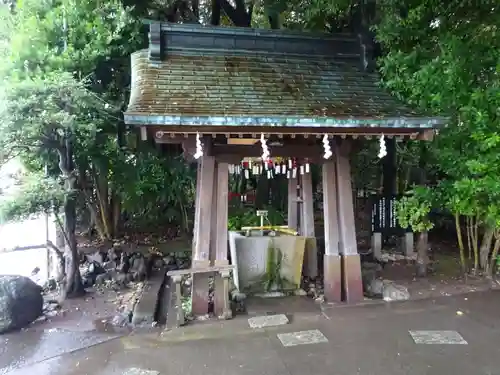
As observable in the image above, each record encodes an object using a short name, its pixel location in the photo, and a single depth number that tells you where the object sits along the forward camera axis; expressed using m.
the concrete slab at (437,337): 4.66
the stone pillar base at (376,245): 8.30
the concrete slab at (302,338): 4.69
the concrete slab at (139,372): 4.03
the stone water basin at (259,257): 6.54
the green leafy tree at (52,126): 5.36
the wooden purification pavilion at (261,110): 5.02
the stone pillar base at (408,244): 8.49
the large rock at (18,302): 5.40
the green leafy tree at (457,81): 5.67
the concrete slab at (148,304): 5.56
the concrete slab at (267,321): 5.24
